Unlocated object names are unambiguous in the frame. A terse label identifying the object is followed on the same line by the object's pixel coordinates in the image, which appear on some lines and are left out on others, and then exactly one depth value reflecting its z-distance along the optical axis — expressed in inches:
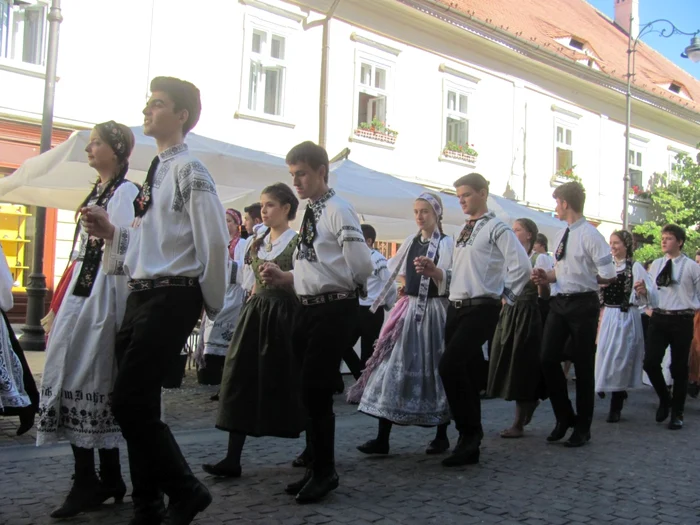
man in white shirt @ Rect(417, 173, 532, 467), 206.2
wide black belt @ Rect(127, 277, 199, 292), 127.3
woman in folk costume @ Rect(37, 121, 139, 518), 141.9
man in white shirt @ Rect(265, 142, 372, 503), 162.9
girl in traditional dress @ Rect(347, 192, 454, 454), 215.8
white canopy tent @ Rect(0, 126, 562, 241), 291.4
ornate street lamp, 697.0
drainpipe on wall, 701.3
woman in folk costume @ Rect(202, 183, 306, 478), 177.3
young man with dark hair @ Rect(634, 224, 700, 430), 305.0
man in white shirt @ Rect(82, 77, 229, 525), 124.2
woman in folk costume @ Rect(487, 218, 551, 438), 255.4
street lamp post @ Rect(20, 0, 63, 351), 427.8
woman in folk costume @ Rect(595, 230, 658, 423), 316.2
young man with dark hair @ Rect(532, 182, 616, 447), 245.4
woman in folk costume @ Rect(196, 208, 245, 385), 315.6
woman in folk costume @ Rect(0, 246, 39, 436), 195.0
